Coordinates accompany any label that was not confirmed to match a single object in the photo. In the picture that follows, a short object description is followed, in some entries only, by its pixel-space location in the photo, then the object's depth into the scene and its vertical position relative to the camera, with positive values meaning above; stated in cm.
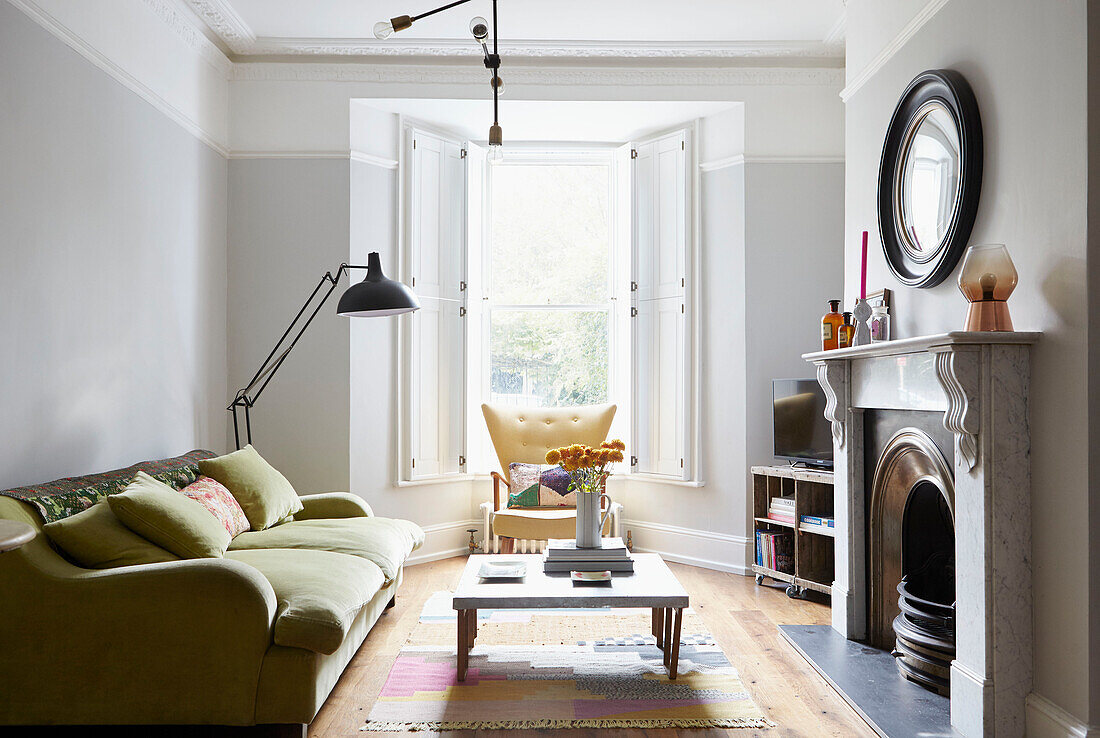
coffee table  290 -76
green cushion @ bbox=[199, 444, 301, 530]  371 -47
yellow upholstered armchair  528 -32
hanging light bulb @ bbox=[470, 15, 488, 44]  292 +126
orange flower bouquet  345 -34
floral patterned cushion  338 -50
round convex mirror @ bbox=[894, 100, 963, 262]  289 +75
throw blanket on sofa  268 -37
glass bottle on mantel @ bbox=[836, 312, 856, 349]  355 +22
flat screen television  438 -22
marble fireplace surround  241 -42
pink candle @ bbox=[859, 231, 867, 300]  359 +46
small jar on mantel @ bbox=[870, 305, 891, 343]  335 +24
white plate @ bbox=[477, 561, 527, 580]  317 -73
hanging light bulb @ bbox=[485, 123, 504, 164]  304 +90
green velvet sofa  241 -77
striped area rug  272 -111
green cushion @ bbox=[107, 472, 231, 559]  270 -46
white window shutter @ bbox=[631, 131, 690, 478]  527 +50
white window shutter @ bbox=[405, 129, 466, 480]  529 +49
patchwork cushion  496 -66
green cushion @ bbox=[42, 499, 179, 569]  256 -50
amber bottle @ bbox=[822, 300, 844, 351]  360 +25
